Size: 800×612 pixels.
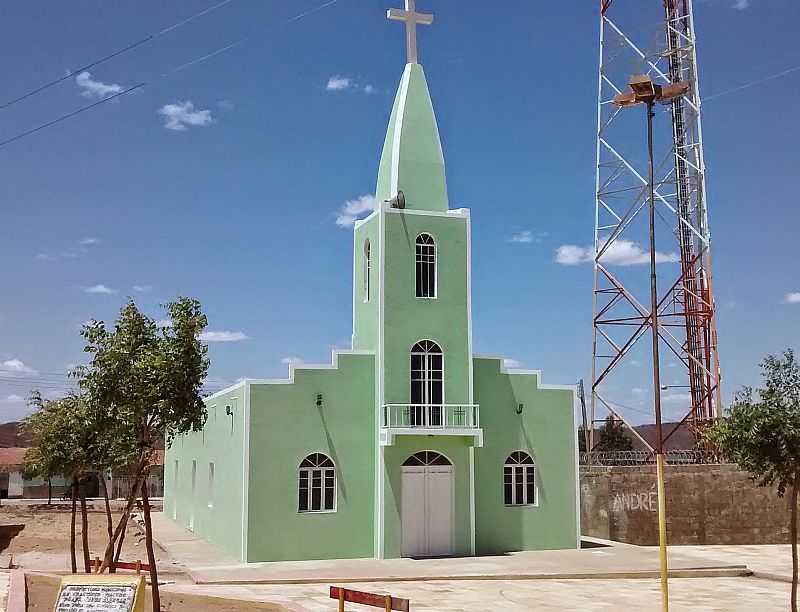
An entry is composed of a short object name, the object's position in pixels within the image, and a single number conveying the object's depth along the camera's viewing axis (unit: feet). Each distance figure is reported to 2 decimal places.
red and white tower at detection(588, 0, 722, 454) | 99.96
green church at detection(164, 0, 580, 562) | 75.82
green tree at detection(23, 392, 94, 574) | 55.72
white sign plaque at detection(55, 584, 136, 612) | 34.73
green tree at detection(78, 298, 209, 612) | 44.45
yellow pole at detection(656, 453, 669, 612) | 44.68
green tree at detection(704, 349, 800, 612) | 45.68
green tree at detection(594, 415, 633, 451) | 173.37
